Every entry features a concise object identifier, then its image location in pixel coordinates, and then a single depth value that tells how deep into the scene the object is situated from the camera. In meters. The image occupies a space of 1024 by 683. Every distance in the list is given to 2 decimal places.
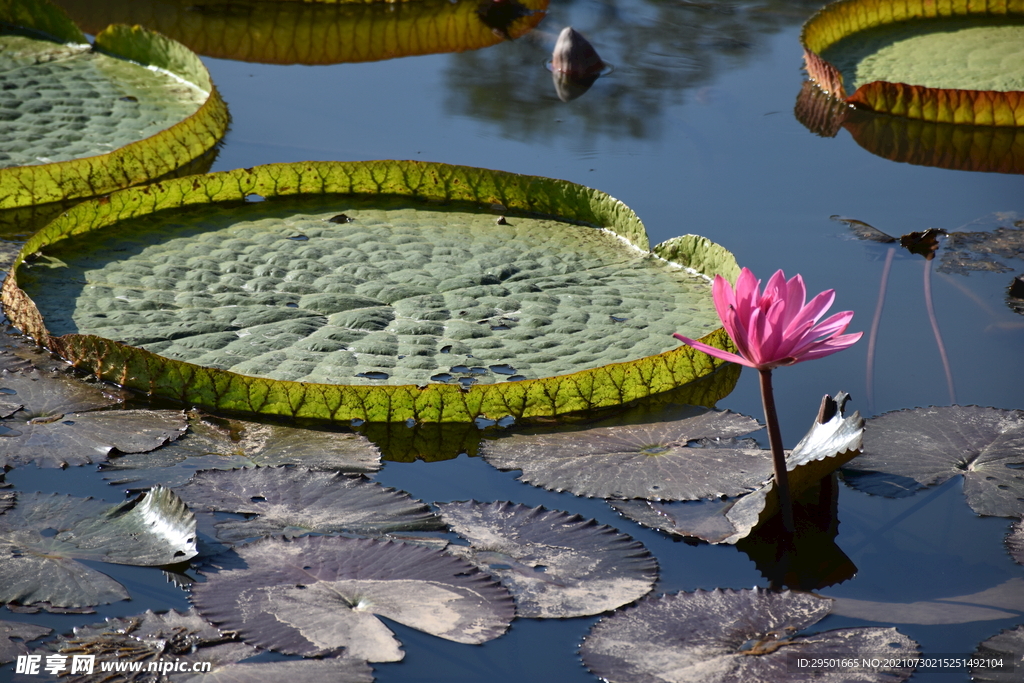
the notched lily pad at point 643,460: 5.62
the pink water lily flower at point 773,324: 5.42
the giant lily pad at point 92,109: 6.56
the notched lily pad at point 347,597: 5.38
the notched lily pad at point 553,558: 5.45
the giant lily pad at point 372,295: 5.77
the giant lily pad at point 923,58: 8.38
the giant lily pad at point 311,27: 10.26
